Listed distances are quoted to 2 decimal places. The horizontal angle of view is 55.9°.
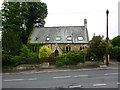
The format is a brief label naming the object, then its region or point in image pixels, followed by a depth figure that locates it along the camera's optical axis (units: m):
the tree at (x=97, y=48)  17.53
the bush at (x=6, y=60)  17.65
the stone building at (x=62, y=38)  28.08
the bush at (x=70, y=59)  18.44
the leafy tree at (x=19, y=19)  20.39
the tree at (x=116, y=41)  28.90
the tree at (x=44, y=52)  21.21
